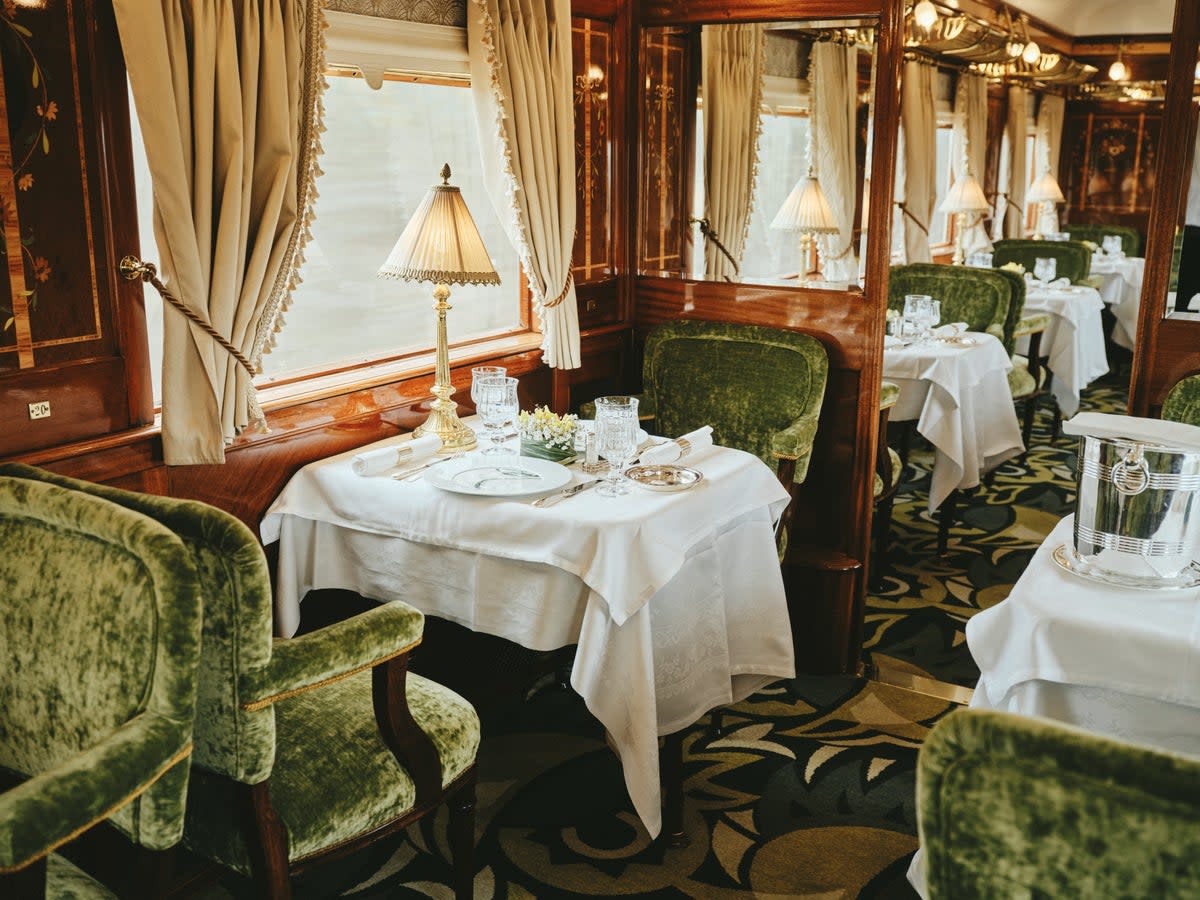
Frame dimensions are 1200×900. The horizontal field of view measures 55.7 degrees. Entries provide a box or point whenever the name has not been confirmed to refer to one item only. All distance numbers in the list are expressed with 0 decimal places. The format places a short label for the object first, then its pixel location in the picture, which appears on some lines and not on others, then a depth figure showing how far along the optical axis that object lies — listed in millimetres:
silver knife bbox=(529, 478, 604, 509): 2336
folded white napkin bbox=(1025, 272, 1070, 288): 6316
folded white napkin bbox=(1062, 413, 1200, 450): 2209
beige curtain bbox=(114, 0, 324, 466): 2250
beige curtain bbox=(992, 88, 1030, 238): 7941
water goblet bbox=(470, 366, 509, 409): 2646
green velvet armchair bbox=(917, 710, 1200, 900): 969
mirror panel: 3424
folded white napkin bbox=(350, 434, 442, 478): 2555
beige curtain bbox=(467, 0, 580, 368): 3078
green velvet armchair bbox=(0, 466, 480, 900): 1646
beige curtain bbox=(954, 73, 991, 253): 7102
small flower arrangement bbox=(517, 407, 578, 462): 2637
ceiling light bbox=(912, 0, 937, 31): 4887
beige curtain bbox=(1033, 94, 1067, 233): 8352
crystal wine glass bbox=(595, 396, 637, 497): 2418
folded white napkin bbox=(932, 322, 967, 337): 4457
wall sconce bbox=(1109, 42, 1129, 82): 7551
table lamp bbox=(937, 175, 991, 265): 6715
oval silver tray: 2451
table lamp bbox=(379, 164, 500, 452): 2625
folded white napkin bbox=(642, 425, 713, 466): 2654
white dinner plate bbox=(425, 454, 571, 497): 2395
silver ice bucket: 1750
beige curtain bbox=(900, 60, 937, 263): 6383
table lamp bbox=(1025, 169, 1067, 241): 8156
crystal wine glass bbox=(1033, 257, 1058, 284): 6363
